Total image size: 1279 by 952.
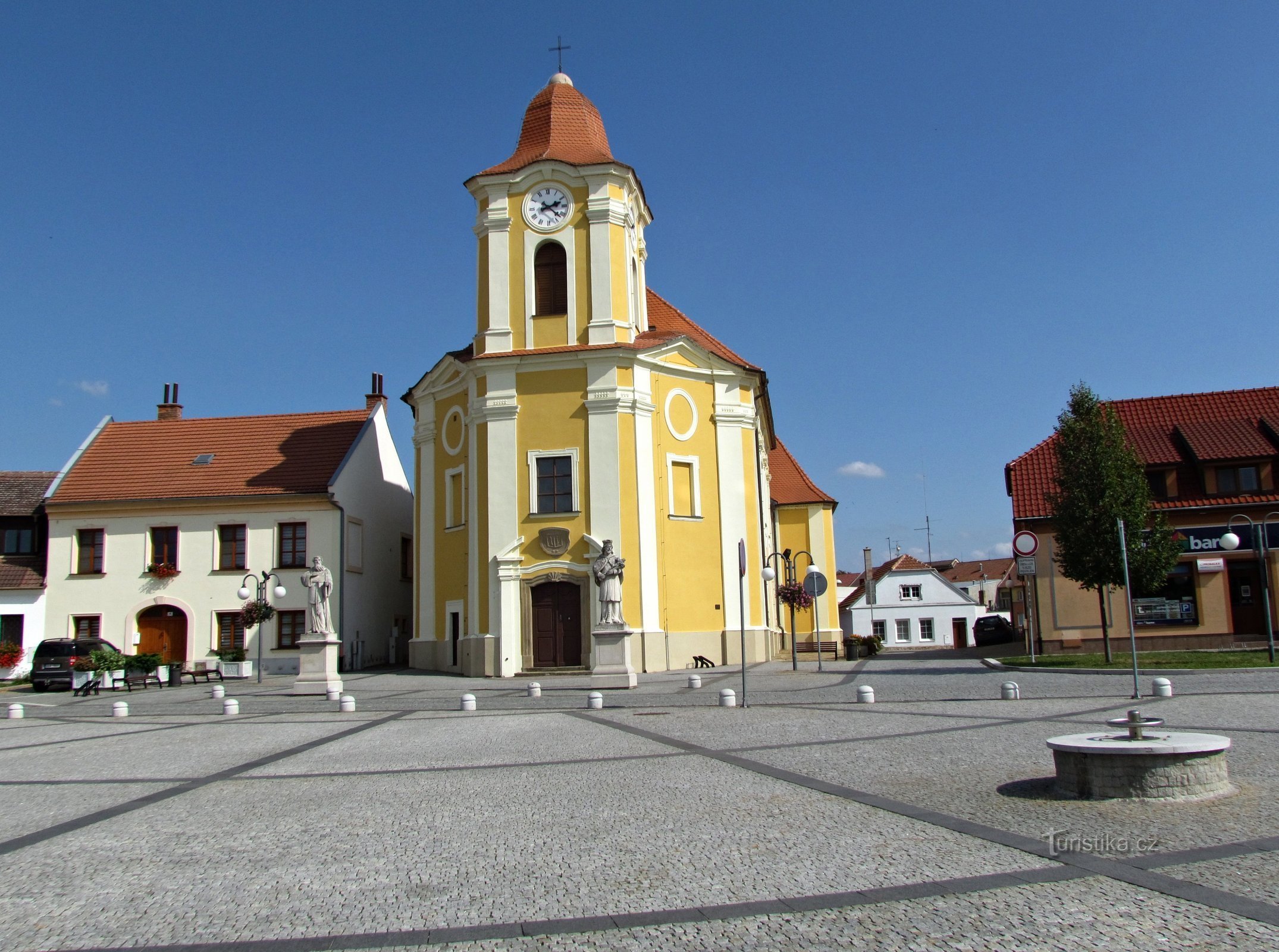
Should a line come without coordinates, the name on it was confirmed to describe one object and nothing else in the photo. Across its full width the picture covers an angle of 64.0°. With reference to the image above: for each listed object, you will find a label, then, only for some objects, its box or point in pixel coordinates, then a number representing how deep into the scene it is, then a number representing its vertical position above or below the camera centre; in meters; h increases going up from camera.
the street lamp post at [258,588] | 29.14 +0.89
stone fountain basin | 7.72 -1.40
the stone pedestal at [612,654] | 23.62 -1.15
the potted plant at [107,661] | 28.92 -1.11
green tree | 25.78 +1.88
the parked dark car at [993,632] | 47.12 -1.93
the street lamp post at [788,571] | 27.70 +1.00
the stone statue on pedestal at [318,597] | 25.02 +0.42
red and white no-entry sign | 19.48 +0.88
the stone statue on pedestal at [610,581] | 24.80 +0.56
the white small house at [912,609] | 72.00 -1.09
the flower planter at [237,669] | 32.44 -1.64
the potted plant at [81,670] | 29.39 -1.34
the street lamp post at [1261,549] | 23.20 +0.77
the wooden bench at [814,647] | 40.03 -2.00
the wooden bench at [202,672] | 30.69 -1.64
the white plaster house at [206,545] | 36.28 +2.64
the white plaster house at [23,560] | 36.22 +2.36
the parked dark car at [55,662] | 29.73 -1.08
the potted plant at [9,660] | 35.00 -1.18
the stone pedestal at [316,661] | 24.42 -1.11
